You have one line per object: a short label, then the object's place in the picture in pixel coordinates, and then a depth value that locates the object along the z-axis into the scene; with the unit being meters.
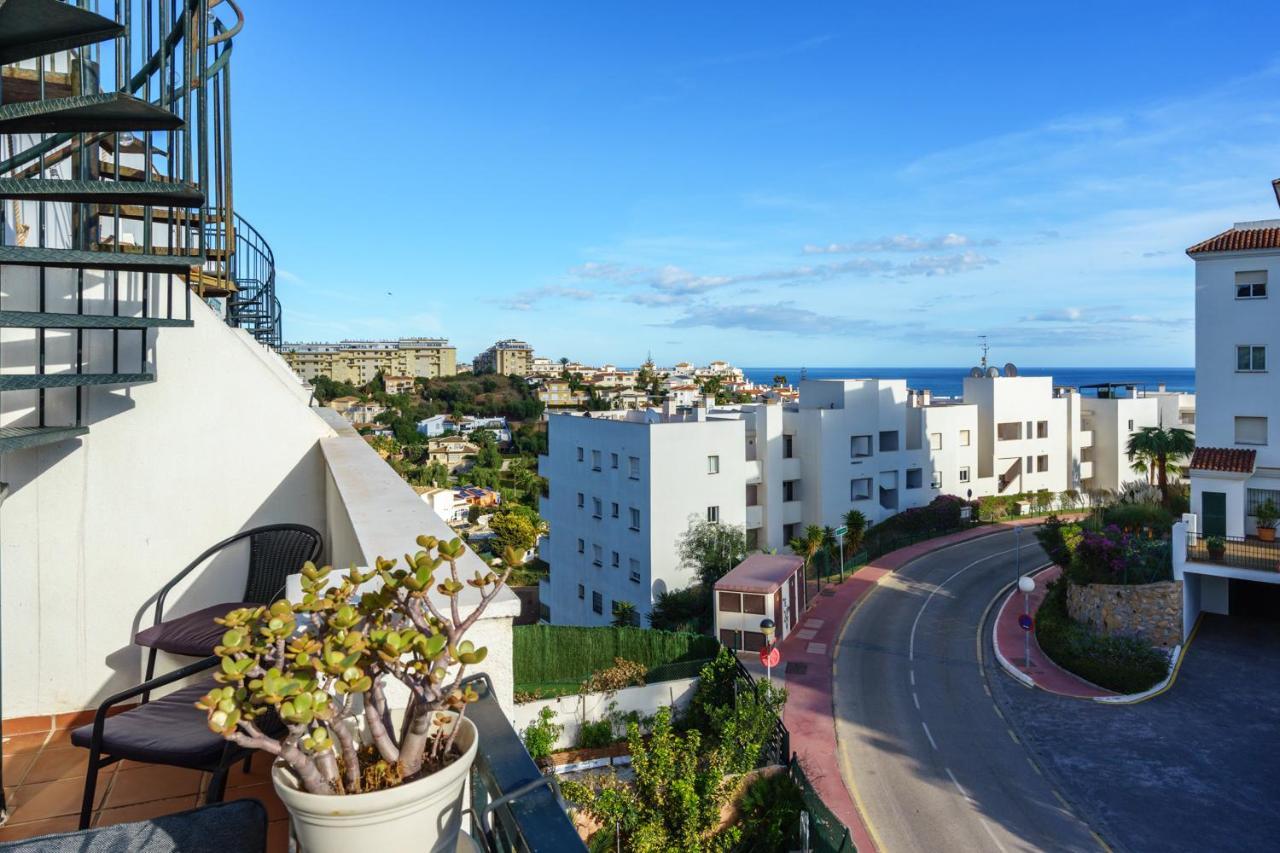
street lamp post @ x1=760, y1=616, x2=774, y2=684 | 17.50
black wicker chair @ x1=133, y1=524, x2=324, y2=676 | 3.69
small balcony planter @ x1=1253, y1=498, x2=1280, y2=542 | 18.47
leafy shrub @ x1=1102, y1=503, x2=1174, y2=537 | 19.55
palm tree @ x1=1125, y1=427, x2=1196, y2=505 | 27.23
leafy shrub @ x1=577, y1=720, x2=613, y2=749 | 13.12
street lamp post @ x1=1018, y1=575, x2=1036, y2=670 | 17.19
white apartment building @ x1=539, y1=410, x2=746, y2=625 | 25.30
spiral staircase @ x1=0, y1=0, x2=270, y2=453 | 2.49
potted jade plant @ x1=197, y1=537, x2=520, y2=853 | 1.36
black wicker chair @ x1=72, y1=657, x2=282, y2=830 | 2.20
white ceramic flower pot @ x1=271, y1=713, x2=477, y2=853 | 1.44
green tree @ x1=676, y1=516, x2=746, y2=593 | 25.36
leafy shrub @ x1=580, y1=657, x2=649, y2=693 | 13.65
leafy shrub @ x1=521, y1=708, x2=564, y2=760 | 11.63
